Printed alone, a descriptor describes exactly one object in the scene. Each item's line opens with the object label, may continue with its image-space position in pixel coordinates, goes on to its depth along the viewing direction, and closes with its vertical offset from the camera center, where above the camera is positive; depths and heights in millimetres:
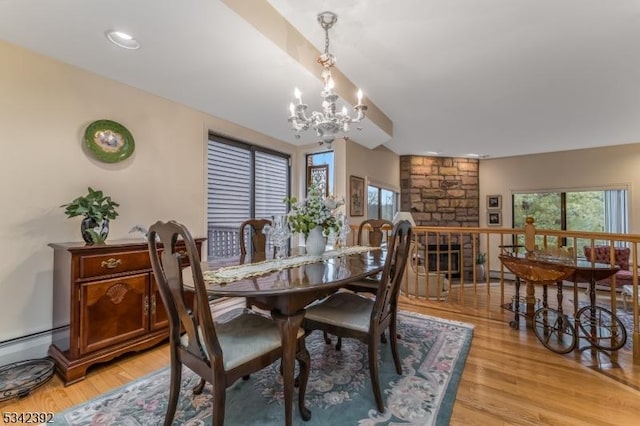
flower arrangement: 2035 +54
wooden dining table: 1339 -337
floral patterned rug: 1559 -1069
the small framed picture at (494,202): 6809 +439
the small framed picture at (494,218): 6801 +58
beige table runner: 1577 -308
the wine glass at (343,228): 2244 -70
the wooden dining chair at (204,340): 1199 -593
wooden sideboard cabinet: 1946 -632
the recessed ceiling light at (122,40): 1895 +1219
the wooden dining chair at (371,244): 2438 -265
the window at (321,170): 4582 +809
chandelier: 2064 +823
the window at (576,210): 5793 +240
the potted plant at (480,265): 6648 -1039
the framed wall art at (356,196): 4520 +386
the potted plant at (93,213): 2107 +38
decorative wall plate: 2418 +676
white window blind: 3570 +430
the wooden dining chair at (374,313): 1638 -588
